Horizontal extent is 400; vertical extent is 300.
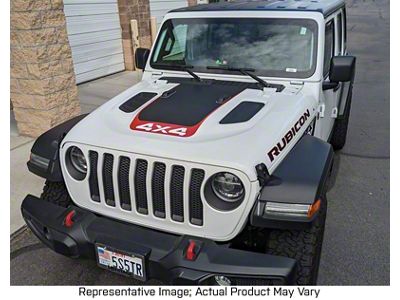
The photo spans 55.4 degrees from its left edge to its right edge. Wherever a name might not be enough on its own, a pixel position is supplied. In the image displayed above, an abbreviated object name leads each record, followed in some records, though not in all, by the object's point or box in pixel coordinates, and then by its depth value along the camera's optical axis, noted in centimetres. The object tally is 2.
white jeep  202
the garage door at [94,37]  779
